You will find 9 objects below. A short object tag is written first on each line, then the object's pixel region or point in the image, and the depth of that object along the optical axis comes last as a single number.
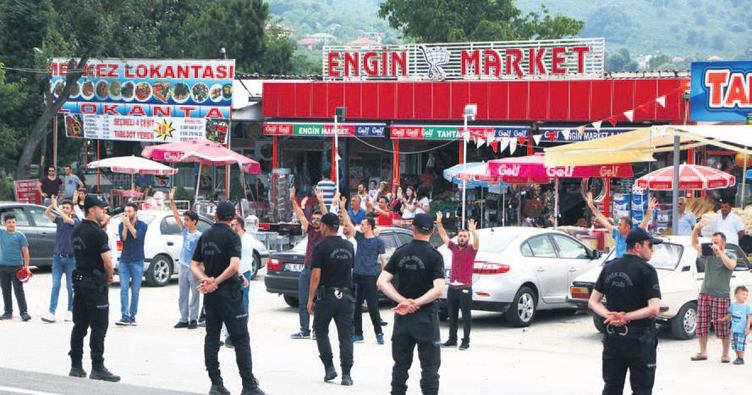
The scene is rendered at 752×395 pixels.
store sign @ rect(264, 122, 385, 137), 31.64
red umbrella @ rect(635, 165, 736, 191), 23.41
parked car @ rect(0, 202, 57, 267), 23.84
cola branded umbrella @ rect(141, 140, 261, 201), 29.69
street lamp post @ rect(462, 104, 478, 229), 25.16
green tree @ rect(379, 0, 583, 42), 62.94
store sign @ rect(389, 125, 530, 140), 29.50
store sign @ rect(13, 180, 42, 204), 33.53
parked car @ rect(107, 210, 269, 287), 22.48
